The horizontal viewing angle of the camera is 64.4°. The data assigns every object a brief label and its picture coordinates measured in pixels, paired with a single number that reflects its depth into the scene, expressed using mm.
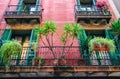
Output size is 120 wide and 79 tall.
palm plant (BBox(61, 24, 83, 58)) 3632
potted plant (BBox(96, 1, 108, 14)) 4617
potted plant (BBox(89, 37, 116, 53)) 3574
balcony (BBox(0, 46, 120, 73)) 3367
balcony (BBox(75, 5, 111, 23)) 4492
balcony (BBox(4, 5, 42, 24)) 4492
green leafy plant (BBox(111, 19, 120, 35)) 4069
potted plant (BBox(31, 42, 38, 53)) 3729
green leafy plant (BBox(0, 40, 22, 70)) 3389
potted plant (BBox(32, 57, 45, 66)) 3575
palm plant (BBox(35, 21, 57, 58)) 3641
